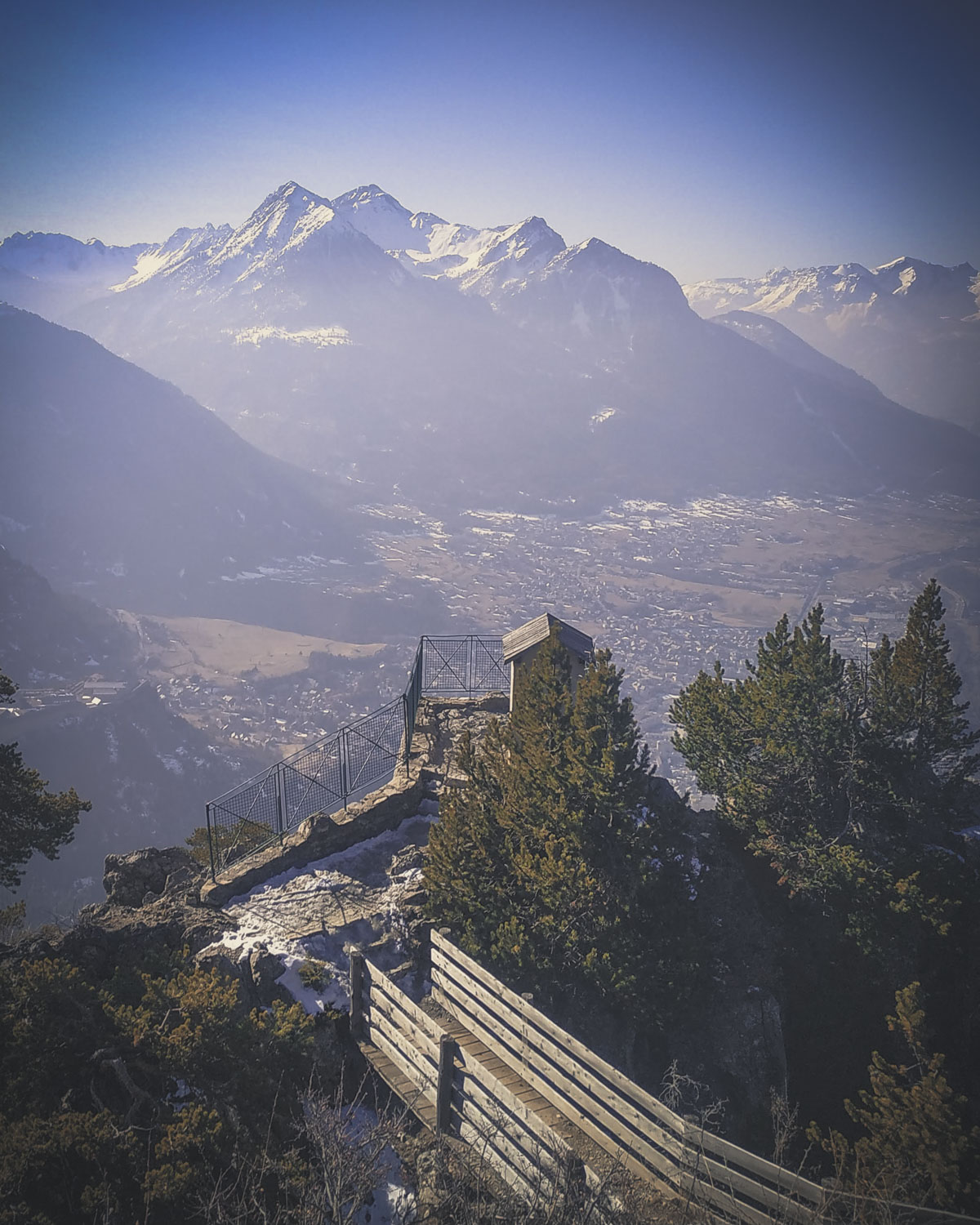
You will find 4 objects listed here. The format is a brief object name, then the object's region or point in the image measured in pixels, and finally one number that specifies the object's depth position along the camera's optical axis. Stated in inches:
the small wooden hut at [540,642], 930.2
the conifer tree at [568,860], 612.4
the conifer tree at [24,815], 789.2
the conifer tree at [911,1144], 439.2
